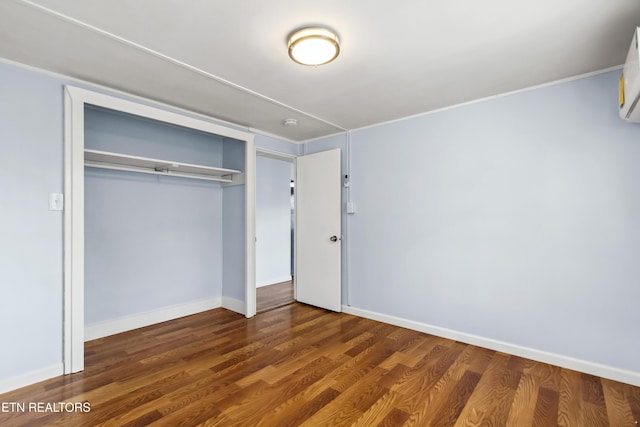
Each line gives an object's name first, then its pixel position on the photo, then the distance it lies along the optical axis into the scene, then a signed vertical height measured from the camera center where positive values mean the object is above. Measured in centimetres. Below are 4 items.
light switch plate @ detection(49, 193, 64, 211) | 247 +10
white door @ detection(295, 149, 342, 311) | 416 -21
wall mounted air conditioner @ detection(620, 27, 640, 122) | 173 +79
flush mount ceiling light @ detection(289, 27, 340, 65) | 196 +111
